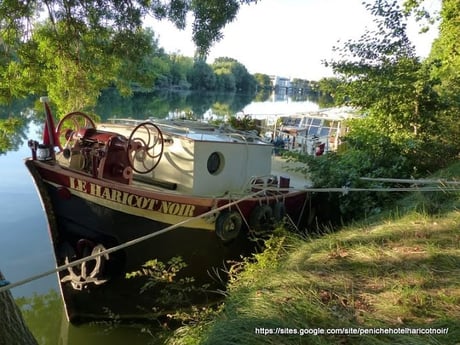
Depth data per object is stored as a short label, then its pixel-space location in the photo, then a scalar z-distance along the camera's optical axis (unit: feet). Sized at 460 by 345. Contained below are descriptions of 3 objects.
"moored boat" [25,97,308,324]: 16.53
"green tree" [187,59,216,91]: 240.53
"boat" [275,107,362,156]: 38.49
